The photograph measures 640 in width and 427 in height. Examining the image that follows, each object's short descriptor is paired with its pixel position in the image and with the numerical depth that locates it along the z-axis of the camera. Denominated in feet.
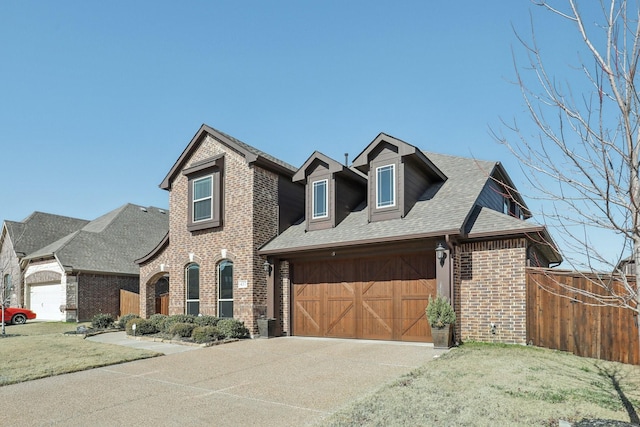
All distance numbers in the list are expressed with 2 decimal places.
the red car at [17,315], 75.66
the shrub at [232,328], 45.70
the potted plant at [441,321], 34.88
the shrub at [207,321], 48.57
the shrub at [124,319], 57.98
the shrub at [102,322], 59.52
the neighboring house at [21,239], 96.17
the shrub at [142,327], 49.57
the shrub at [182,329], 45.11
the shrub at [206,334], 43.01
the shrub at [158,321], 50.18
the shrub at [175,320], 48.93
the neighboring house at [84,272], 80.02
